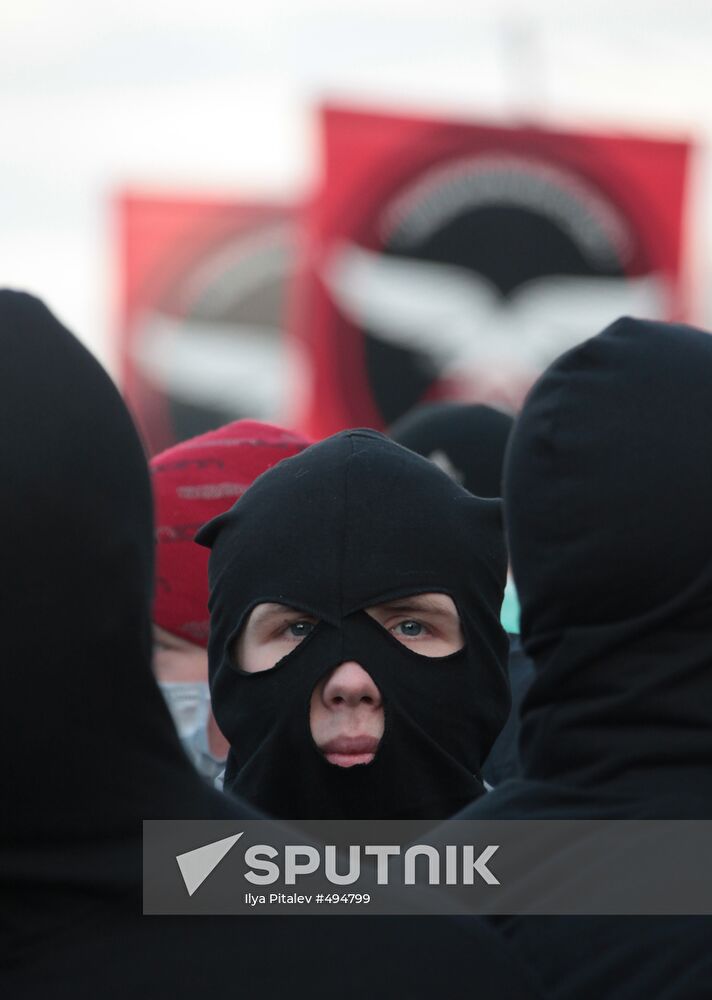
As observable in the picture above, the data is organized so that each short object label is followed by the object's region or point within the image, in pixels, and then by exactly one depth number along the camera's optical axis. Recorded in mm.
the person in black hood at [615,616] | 3818
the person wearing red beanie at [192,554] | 7574
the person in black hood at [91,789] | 3506
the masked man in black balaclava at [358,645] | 5723
